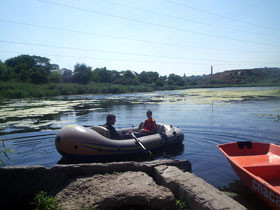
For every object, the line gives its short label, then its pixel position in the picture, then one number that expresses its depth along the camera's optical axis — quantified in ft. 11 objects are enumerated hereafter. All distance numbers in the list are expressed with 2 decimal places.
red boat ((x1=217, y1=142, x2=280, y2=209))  10.56
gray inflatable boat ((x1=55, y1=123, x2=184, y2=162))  17.56
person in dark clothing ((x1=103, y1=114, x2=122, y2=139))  19.87
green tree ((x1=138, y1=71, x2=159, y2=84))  240.53
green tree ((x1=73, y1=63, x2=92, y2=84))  178.19
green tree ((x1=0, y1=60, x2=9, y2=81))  120.67
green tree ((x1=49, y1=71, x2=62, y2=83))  155.93
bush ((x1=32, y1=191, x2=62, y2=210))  9.95
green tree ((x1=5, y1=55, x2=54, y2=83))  132.02
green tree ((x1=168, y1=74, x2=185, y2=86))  239.01
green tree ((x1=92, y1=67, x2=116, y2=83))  189.69
